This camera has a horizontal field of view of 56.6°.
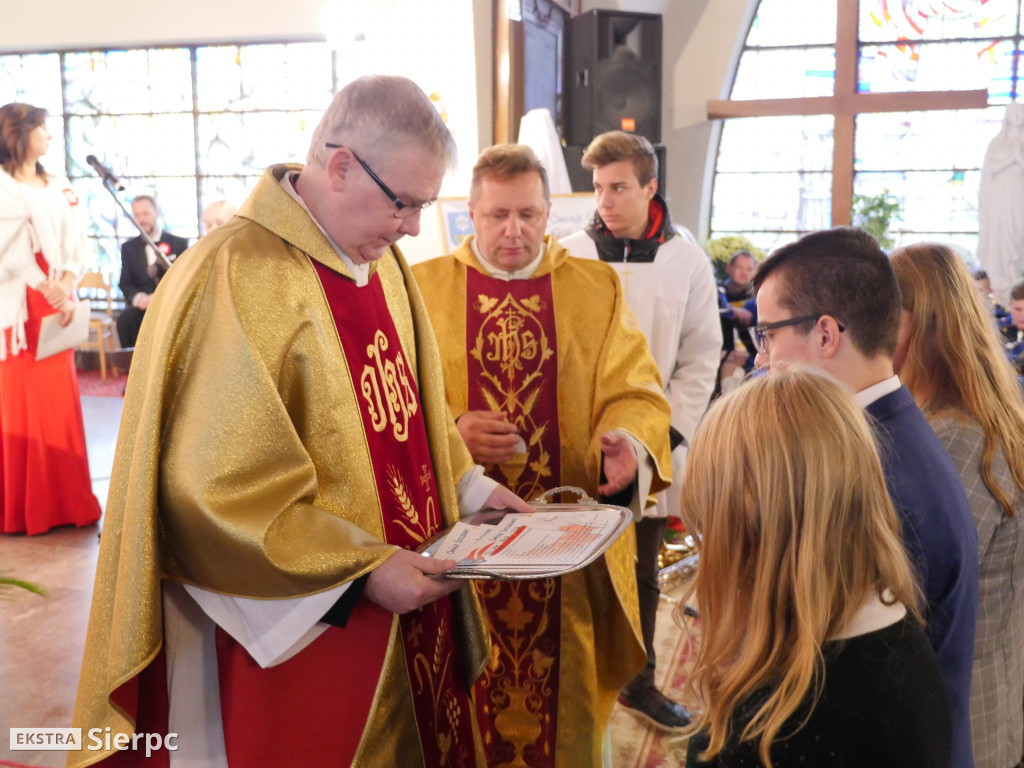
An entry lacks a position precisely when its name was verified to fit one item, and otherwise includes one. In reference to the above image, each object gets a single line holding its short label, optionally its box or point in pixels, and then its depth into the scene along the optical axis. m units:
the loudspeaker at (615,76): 7.56
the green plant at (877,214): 10.35
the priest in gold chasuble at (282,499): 1.52
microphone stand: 4.35
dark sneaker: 3.12
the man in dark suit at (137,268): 5.99
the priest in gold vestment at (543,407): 2.55
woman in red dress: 5.11
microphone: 4.04
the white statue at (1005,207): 9.37
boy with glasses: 1.45
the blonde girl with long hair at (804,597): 1.14
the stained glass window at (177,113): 11.13
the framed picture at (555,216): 5.47
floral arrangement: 8.66
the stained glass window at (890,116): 11.25
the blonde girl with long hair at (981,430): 1.67
